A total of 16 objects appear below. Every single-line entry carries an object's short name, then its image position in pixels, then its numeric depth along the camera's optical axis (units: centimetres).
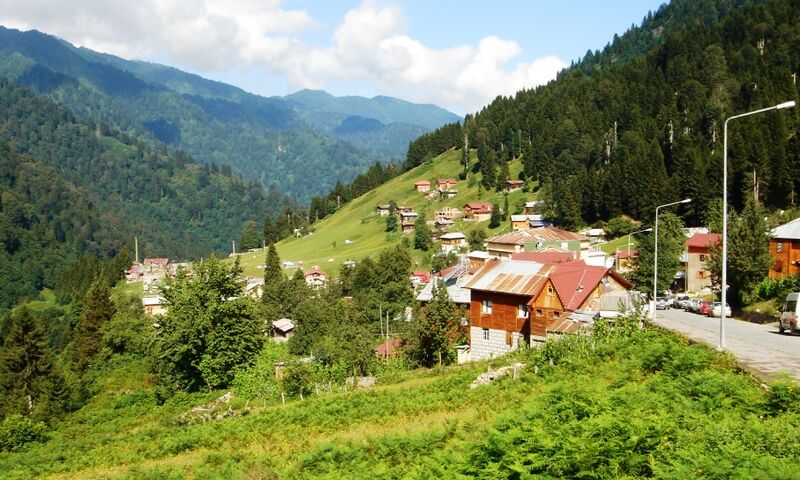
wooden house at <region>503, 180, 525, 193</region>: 15500
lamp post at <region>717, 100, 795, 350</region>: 2094
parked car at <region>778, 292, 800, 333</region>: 3102
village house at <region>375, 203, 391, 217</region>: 17160
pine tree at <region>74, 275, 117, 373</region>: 7586
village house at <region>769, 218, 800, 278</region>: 5009
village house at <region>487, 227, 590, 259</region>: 8659
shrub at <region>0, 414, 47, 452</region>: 3650
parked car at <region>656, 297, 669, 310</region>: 5539
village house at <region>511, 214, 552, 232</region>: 12325
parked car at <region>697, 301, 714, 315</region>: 4762
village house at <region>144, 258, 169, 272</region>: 18140
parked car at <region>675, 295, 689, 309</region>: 5517
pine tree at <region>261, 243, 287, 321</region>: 8706
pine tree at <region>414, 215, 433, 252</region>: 13099
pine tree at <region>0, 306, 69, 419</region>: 5188
